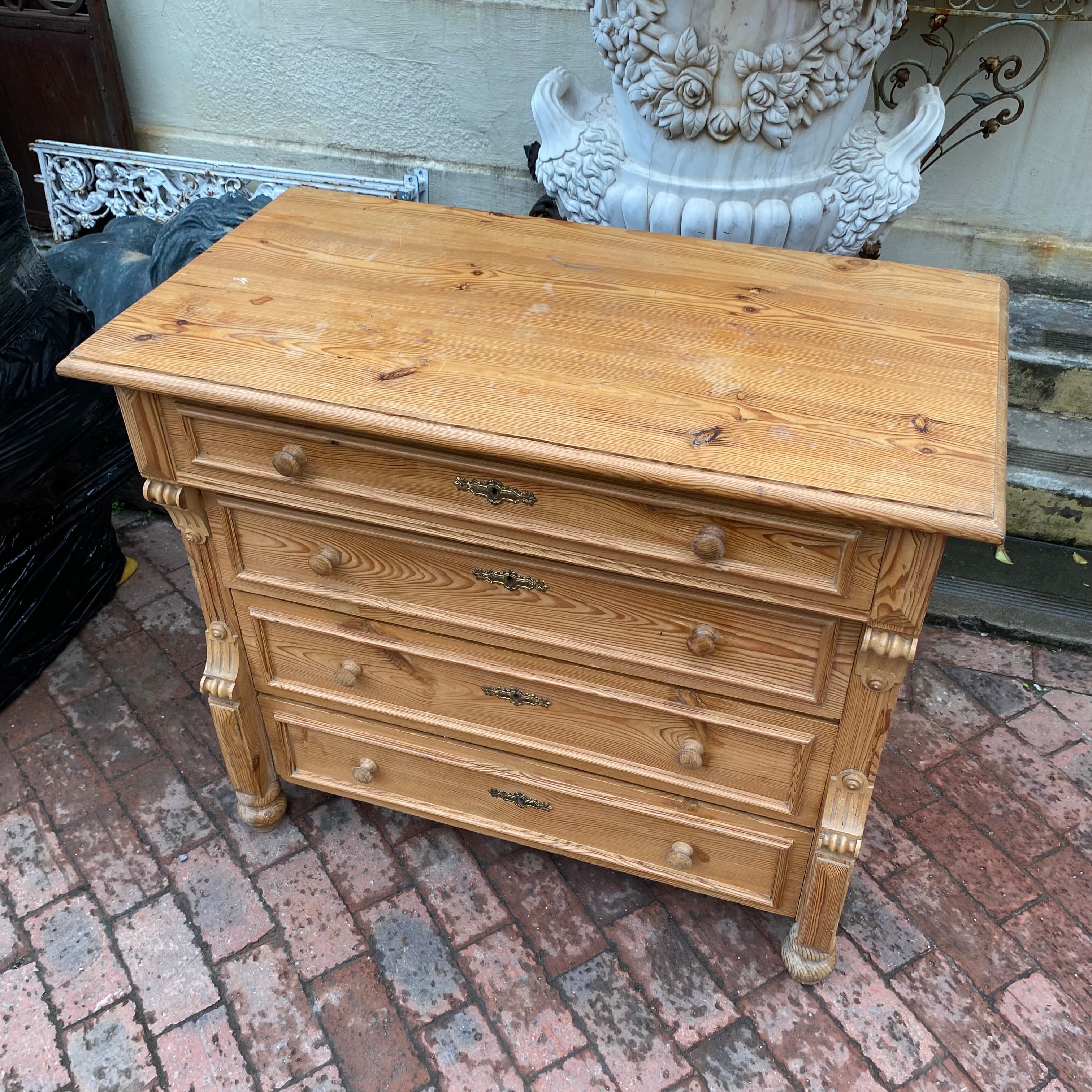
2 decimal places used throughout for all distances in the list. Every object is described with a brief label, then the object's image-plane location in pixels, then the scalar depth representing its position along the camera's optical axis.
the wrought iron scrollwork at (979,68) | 2.51
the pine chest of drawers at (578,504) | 1.36
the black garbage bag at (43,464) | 2.31
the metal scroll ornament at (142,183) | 3.33
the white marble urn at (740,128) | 1.98
